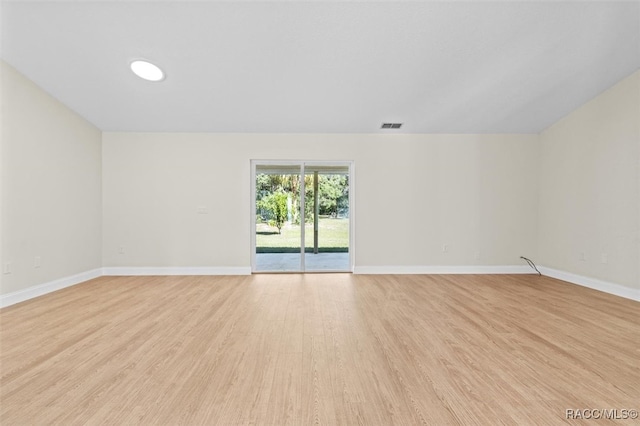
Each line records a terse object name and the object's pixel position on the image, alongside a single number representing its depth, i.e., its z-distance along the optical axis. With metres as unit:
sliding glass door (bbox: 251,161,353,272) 5.63
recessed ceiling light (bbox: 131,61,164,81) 3.82
